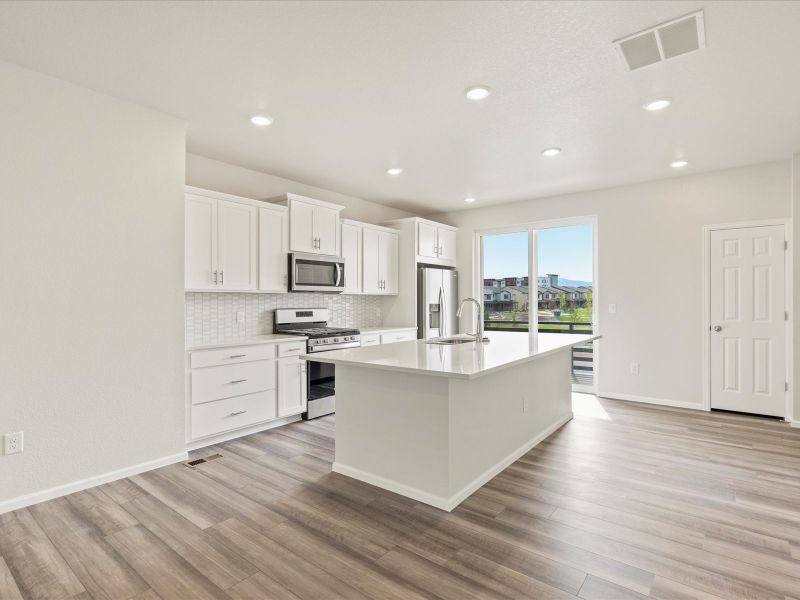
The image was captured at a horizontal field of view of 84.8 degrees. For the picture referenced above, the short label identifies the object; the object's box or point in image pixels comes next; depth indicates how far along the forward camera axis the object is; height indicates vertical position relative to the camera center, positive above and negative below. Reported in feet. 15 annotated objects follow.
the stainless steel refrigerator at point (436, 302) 19.24 -0.10
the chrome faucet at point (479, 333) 11.95 -0.93
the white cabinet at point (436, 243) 19.29 +2.63
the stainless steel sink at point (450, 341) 12.20 -1.16
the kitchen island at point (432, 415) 8.27 -2.43
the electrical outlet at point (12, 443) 8.13 -2.67
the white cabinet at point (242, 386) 11.45 -2.48
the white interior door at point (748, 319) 14.37 -0.67
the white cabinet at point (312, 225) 14.57 +2.62
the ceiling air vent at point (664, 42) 7.01 +4.39
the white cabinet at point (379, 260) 17.85 +1.67
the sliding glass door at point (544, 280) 18.28 +0.86
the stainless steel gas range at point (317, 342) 14.47 -1.45
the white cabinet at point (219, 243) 11.94 +1.63
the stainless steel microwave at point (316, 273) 14.49 +0.94
